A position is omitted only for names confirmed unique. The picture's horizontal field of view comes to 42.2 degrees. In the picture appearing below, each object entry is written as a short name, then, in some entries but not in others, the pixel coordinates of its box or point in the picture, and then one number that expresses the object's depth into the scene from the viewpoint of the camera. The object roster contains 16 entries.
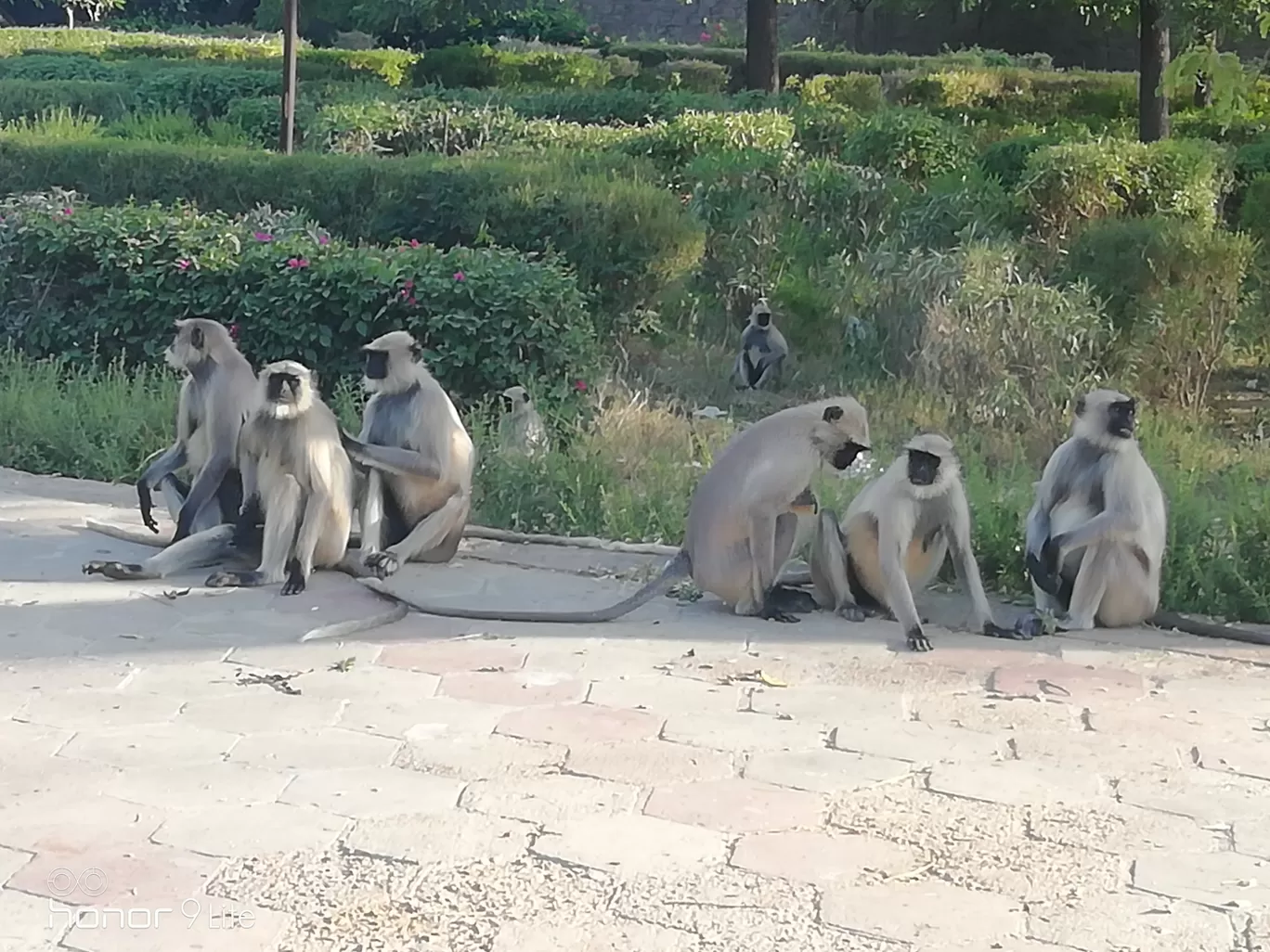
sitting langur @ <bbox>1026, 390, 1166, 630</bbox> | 5.47
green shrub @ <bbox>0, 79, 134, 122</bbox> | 15.80
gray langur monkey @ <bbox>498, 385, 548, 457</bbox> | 7.58
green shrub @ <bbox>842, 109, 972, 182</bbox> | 13.12
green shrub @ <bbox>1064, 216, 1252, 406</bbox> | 9.88
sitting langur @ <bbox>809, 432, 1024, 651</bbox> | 5.46
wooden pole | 11.87
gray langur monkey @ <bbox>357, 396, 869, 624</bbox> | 5.64
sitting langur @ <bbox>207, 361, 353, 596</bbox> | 5.78
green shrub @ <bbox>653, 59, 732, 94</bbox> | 20.50
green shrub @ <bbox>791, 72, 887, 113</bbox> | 18.28
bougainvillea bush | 8.33
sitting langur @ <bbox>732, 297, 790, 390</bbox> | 10.45
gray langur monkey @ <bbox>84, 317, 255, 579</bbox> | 6.10
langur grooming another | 6.14
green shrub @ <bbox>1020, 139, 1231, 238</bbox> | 11.21
